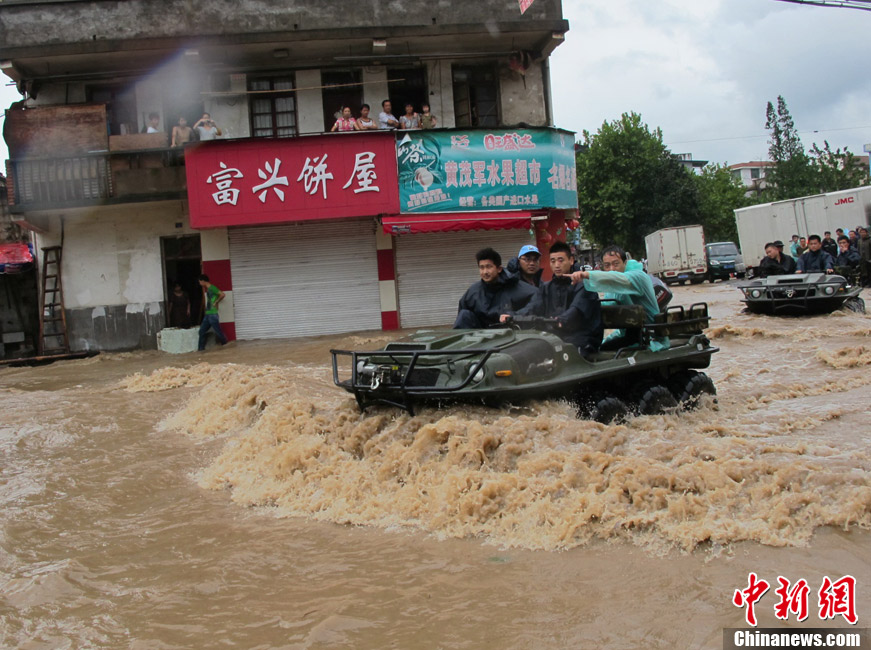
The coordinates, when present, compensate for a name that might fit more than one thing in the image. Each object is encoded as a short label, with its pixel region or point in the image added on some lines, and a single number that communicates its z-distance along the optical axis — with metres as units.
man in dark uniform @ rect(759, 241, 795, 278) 15.80
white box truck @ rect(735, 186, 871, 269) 26.41
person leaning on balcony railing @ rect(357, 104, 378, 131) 16.77
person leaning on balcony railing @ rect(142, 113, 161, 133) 17.16
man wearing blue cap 8.89
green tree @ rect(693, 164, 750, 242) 48.84
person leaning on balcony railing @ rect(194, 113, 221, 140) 16.58
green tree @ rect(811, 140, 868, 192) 50.56
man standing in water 16.41
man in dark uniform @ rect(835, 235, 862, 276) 18.91
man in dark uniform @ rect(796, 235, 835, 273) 15.52
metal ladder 17.42
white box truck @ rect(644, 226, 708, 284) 33.75
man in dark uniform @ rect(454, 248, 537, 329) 7.54
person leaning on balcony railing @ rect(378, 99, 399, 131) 17.06
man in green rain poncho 6.99
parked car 34.72
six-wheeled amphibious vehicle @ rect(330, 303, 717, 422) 5.86
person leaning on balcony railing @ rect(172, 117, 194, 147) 16.67
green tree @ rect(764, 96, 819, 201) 51.84
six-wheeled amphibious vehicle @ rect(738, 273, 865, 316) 14.30
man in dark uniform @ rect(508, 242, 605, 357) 6.96
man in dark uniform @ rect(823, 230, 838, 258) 20.34
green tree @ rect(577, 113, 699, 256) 42.59
